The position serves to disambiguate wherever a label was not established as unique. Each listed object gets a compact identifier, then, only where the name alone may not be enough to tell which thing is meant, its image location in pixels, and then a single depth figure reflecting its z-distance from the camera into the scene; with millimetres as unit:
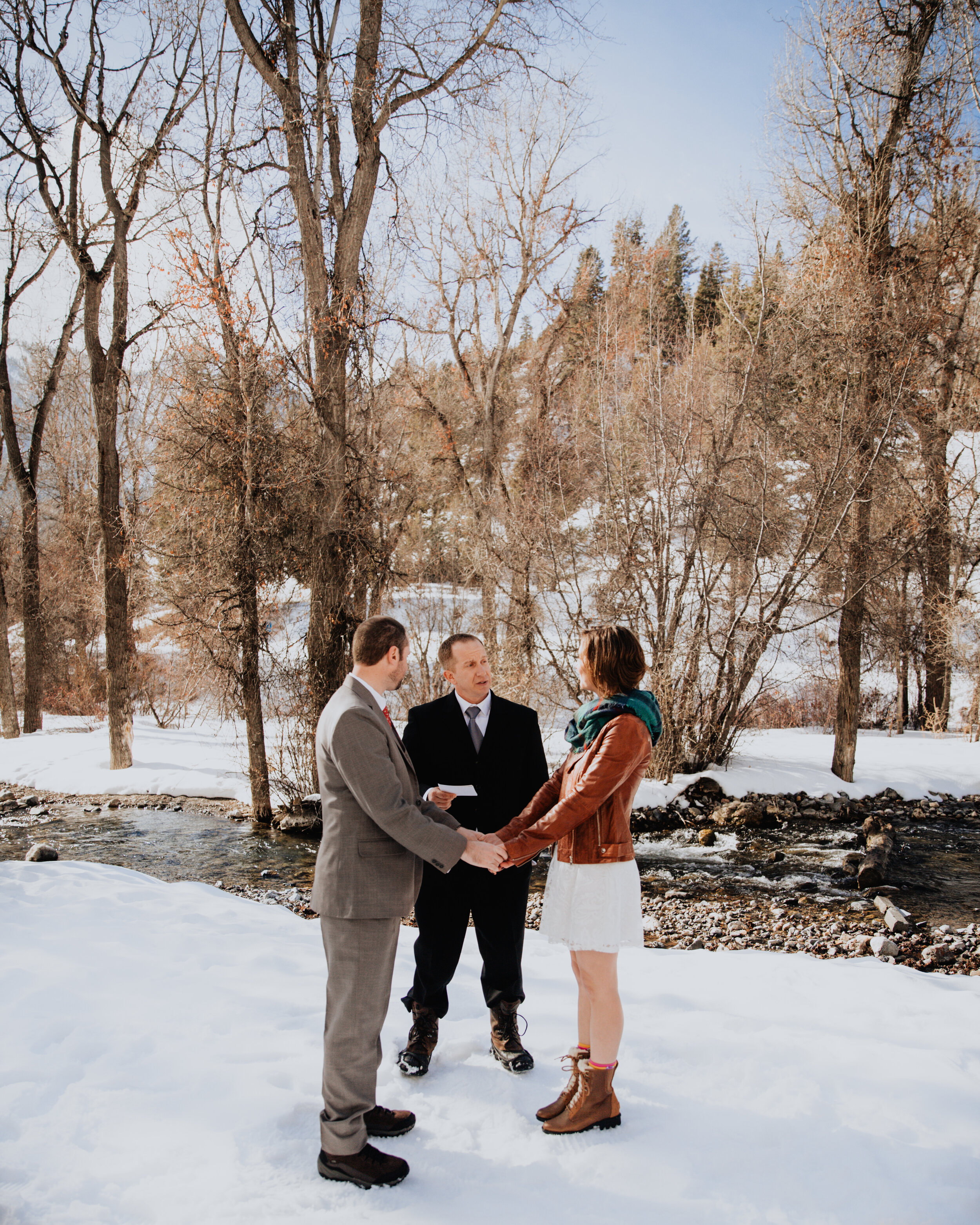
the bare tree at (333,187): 9195
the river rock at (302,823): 10070
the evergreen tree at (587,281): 18812
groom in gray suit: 2498
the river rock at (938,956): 5699
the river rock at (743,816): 10211
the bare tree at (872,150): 11492
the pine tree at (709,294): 34094
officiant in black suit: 3307
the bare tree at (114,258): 12234
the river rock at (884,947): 5895
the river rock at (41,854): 7805
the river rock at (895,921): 6449
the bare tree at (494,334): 17234
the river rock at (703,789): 11078
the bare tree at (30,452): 15961
